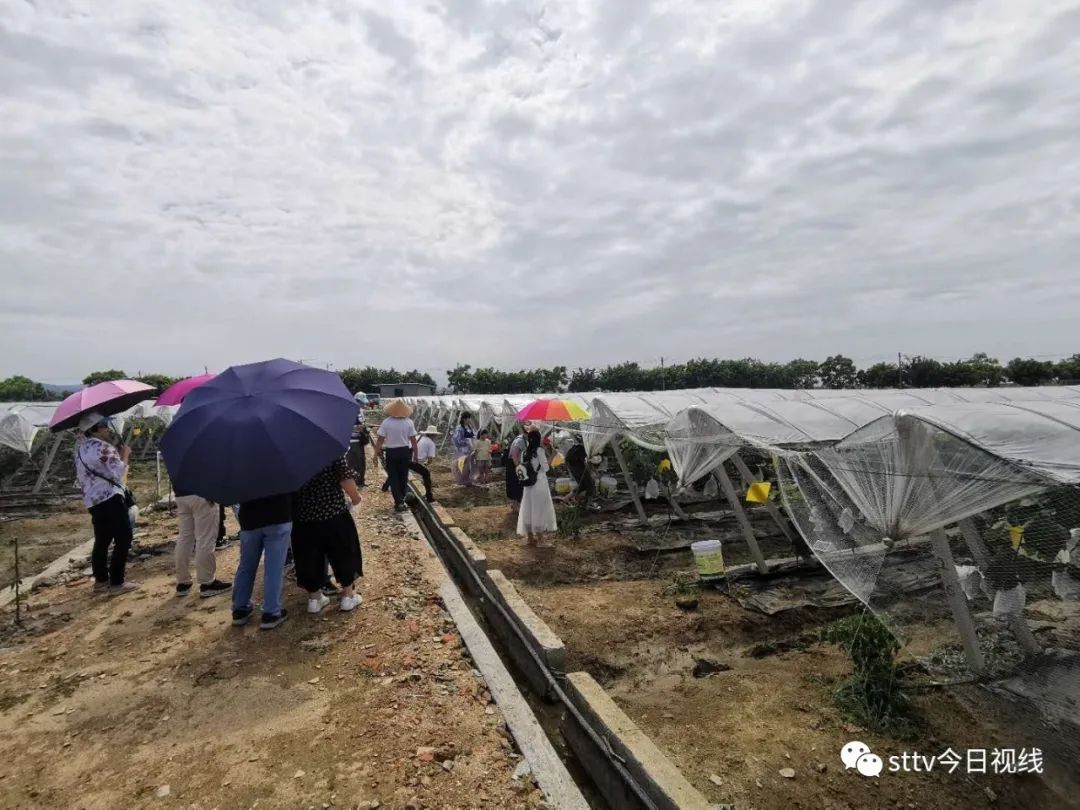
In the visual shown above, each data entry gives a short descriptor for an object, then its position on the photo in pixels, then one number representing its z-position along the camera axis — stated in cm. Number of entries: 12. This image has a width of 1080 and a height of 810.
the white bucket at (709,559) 534
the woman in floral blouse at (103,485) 442
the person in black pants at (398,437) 728
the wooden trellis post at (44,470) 1187
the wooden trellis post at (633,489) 795
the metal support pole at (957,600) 298
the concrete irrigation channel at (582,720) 259
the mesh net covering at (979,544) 259
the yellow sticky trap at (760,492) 485
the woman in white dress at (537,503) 665
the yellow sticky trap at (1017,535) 278
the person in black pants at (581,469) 925
